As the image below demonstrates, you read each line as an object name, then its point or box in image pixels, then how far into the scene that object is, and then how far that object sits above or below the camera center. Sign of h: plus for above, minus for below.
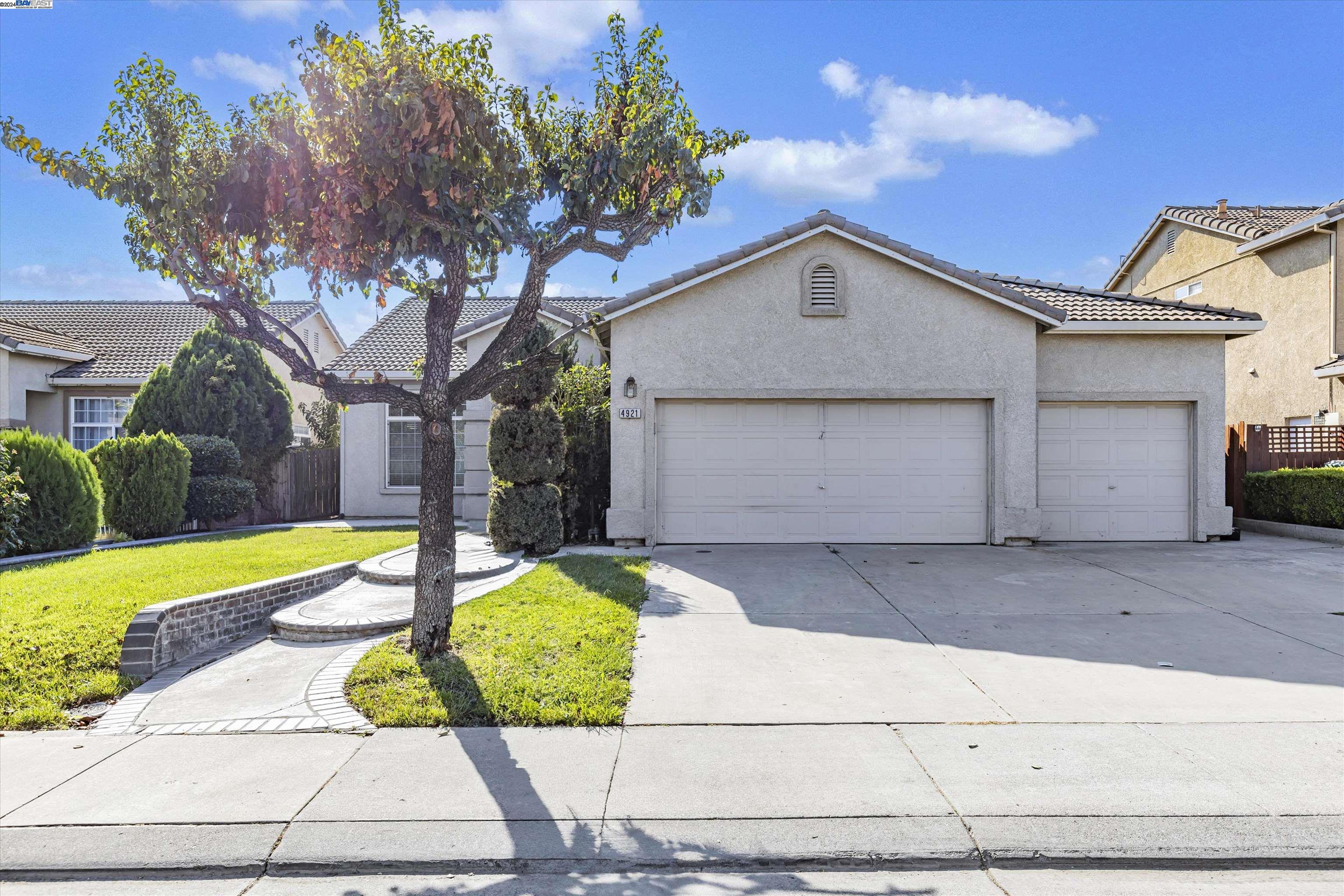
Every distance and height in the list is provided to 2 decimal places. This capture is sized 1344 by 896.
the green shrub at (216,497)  14.42 -0.90
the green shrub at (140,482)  12.86 -0.53
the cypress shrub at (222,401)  15.52 +1.08
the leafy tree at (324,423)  19.94 +0.77
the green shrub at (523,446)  10.85 +0.08
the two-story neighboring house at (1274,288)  15.98 +3.96
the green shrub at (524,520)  10.74 -0.98
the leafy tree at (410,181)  4.95 +1.93
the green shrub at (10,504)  9.96 -0.72
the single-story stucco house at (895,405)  11.45 +0.75
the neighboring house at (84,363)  17.56 +2.20
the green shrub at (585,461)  12.09 -0.14
